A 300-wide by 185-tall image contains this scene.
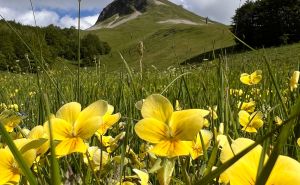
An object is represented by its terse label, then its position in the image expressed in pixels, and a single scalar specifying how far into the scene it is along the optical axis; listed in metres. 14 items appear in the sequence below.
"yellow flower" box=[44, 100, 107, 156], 0.13
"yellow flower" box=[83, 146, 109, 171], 0.18
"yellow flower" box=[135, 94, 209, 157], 0.11
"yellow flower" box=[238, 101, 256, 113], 0.31
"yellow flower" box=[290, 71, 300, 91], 0.29
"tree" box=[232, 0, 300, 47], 25.63
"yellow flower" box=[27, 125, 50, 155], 0.14
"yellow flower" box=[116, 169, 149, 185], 0.14
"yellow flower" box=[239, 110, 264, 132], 0.24
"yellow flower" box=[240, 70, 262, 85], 0.35
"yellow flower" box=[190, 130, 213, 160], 0.16
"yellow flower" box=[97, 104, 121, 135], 0.17
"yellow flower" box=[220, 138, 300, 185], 0.08
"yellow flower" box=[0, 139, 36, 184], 0.11
